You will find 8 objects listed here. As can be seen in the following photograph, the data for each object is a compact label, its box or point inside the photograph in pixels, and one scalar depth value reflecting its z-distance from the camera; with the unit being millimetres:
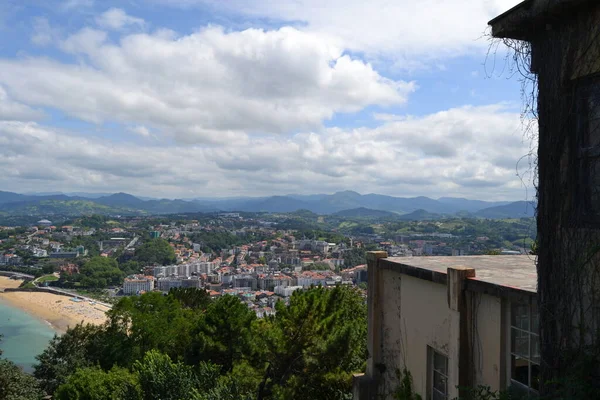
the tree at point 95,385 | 13222
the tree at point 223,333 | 15195
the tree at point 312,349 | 9391
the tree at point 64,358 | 22594
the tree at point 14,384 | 16595
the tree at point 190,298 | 26172
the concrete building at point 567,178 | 3498
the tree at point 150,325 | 19188
